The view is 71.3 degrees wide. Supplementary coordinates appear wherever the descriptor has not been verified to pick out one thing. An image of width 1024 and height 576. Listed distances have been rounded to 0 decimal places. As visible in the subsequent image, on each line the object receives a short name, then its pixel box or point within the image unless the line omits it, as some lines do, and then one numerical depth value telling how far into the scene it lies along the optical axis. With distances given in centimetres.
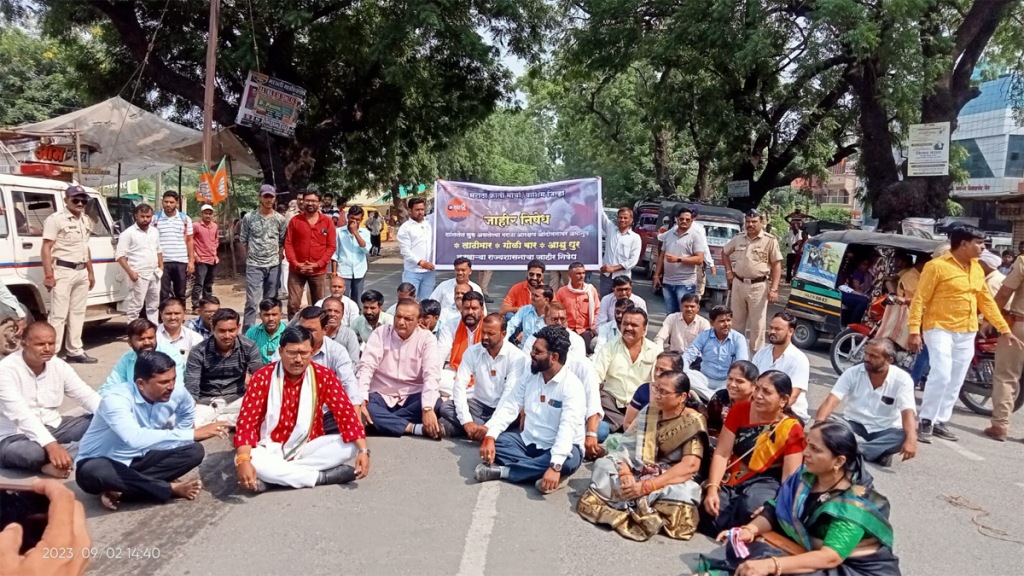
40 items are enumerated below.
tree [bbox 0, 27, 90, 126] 2289
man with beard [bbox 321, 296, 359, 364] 605
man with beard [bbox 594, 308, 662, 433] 560
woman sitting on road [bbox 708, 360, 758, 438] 424
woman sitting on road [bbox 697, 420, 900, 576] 292
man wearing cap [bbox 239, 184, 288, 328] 841
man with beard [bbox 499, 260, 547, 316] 743
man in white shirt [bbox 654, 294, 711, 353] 644
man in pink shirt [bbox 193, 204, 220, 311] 994
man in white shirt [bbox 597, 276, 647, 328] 697
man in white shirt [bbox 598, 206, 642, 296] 843
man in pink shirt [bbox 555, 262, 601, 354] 732
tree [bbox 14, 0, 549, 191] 1385
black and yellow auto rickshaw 921
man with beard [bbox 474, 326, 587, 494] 454
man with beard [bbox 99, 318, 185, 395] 491
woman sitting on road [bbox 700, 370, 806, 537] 385
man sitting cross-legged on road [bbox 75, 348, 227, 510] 400
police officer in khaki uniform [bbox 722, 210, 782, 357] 748
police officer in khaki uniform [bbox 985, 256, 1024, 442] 610
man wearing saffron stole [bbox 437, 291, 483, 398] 632
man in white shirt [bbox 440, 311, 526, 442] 529
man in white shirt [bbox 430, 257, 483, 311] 746
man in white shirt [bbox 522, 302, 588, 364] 589
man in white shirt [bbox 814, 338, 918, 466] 504
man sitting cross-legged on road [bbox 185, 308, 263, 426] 549
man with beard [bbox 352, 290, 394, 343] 673
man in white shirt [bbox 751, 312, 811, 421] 532
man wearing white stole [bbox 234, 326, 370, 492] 427
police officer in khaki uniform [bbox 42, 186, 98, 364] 736
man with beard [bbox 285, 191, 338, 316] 818
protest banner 891
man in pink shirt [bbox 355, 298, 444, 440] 553
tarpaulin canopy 1234
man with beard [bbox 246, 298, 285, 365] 596
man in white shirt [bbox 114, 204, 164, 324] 823
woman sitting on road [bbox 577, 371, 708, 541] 394
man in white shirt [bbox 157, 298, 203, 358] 573
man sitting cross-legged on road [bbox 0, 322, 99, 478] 438
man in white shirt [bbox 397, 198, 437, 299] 861
